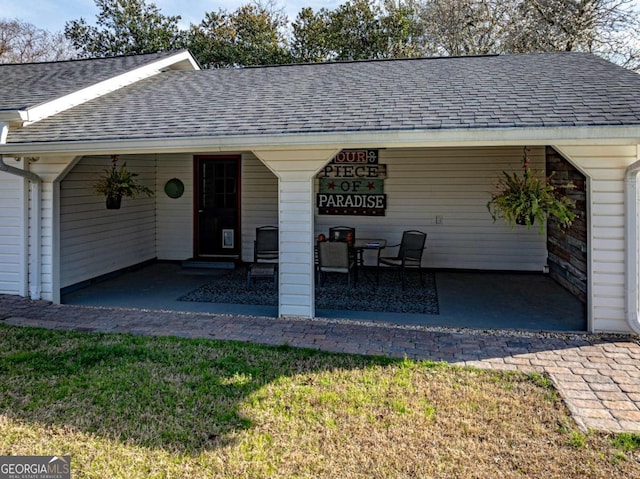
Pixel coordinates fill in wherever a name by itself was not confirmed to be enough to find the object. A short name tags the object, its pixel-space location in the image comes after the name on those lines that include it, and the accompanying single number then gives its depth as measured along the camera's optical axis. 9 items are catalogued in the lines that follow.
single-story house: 4.96
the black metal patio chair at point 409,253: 7.48
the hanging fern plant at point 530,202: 5.22
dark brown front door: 9.65
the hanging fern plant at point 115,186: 7.46
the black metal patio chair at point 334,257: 6.74
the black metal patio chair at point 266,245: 8.16
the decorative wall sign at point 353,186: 9.04
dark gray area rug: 6.35
